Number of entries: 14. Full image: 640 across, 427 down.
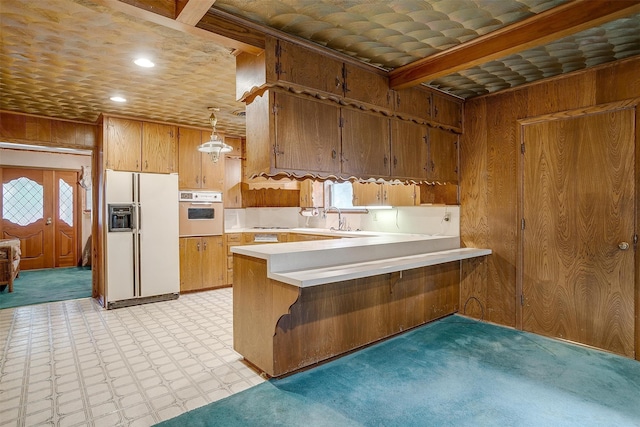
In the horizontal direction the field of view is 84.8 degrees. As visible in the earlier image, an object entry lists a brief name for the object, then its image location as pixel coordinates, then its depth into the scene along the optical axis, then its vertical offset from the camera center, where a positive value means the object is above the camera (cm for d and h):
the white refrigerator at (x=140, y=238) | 468 -33
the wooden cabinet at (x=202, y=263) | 543 -78
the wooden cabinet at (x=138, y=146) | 475 +98
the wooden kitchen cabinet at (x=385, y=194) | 454 +25
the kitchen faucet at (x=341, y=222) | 562 -15
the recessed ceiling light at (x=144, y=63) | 305 +135
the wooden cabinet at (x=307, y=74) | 252 +110
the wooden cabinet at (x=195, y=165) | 539 +77
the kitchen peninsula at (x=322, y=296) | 264 -73
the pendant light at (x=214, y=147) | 404 +78
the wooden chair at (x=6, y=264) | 558 -77
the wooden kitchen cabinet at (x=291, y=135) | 261 +62
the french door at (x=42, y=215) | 743 +2
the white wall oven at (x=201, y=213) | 538 +2
